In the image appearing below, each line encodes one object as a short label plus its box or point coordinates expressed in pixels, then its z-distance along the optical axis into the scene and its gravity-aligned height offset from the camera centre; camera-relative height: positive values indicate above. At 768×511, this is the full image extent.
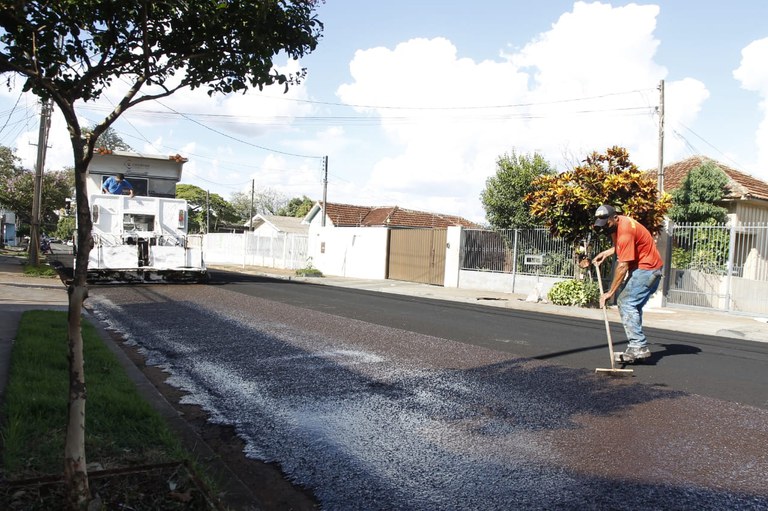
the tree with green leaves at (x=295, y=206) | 86.11 +5.01
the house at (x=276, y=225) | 54.22 +1.39
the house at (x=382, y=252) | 22.84 -0.29
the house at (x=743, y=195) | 18.78 +2.11
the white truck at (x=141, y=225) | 15.92 +0.19
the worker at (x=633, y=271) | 7.10 -0.15
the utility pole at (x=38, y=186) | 19.59 +1.33
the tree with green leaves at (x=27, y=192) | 37.44 +2.31
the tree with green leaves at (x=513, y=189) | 20.81 +2.16
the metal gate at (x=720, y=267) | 14.43 -0.13
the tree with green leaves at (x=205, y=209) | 71.62 +3.49
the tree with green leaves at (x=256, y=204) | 87.34 +5.15
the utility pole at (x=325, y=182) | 36.66 +3.63
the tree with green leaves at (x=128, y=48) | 2.95 +1.07
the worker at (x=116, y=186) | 16.17 +1.22
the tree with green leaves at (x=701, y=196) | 17.98 +1.93
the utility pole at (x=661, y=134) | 18.61 +3.90
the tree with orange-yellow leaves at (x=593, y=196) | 13.97 +1.39
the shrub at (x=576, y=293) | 15.49 -1.00
